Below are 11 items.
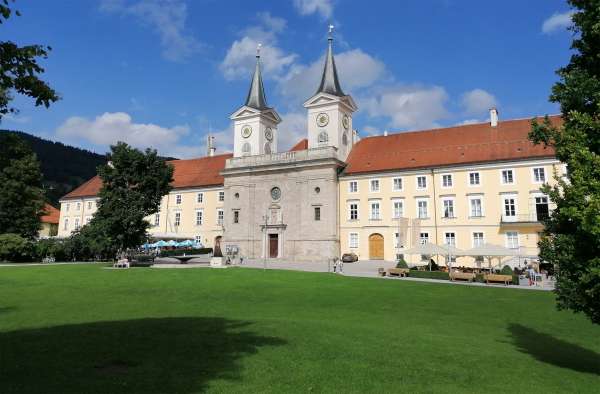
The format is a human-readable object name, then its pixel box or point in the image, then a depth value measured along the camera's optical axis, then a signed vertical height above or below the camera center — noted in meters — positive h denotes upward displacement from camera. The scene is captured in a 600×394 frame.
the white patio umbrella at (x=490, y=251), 30.09 +0.32
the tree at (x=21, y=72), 5.21 +2.20
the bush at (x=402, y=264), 32.89 -0.60
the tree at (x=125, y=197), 39.06 +5.31
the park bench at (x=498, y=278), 27.39 -1.37
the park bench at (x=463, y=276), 28.94 -1.30
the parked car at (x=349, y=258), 44.66 -0.20
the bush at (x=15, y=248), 43.50 +0.82
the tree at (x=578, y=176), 8.09 +1.47
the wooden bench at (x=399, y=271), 31.12 -1.09
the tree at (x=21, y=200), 47.41 +6.13
